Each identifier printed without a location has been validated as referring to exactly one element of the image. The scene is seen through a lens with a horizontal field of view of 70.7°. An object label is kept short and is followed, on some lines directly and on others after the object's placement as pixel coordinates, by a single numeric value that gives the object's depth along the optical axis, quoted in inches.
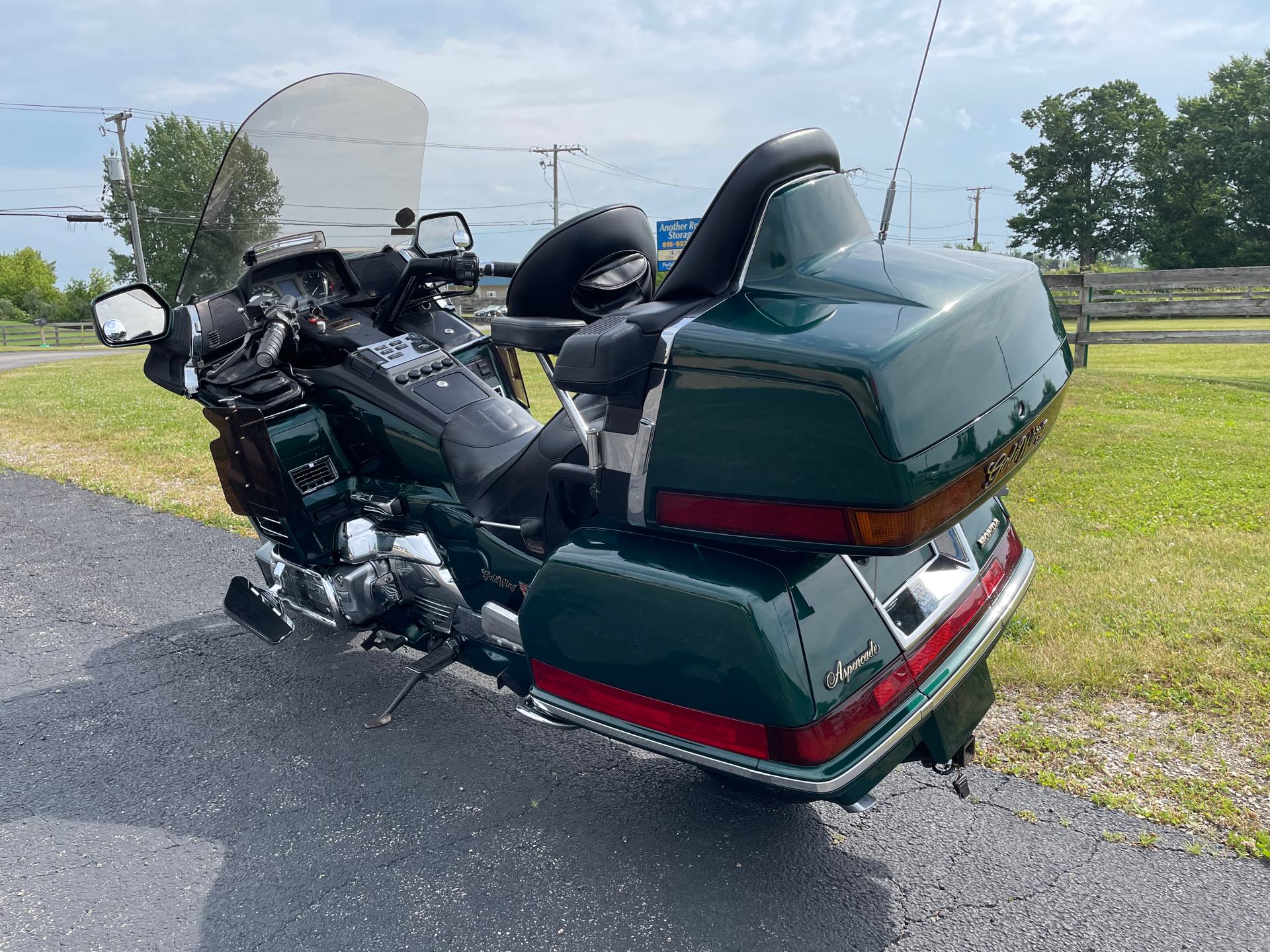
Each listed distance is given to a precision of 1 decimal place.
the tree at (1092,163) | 1897.1
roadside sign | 1384.1
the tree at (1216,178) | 1673.2
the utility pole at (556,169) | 2202.3
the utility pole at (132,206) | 1496.1
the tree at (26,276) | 3351.4
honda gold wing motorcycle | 69.6
